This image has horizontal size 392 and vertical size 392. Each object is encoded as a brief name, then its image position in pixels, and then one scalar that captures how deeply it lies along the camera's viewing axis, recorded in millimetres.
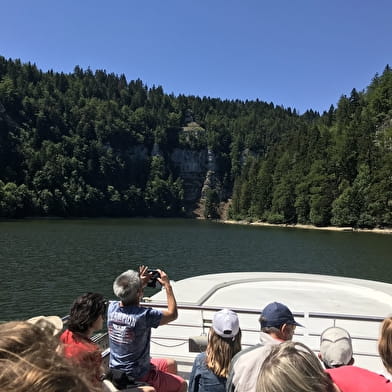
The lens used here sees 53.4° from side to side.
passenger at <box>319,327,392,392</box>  2705
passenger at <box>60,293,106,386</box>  3639
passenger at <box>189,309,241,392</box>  3508
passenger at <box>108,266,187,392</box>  4266
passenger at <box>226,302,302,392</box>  2809
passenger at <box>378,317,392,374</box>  2715
